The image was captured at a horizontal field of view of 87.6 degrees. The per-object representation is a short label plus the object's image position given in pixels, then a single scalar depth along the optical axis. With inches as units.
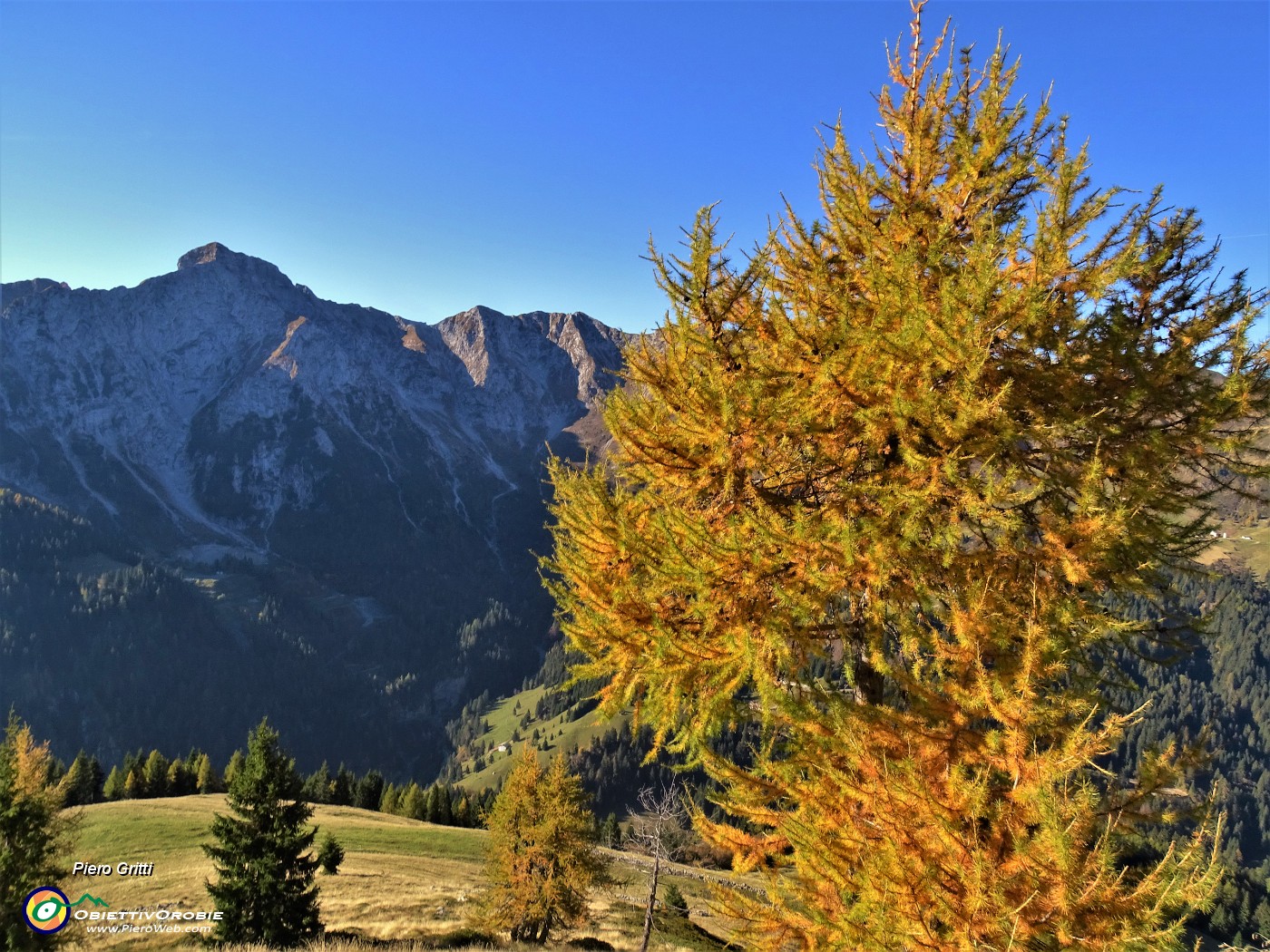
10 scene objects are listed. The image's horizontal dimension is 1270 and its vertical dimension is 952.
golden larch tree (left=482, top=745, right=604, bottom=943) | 1326.3
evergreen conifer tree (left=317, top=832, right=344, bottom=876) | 1771.7
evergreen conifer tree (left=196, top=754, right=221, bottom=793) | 3565.5
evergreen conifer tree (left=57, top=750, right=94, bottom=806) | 3238.4
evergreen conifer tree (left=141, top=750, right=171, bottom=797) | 3476.9
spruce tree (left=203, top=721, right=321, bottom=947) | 1059.3
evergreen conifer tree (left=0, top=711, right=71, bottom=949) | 920.5
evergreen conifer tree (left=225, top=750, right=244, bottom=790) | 2457.6
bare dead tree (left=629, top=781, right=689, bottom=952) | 1103.6
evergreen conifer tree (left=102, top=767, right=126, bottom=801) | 3390.7
